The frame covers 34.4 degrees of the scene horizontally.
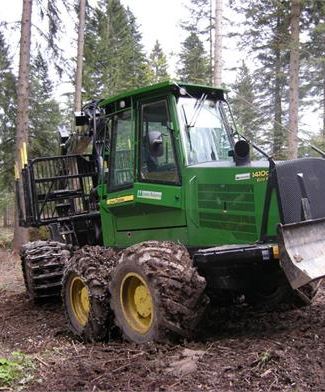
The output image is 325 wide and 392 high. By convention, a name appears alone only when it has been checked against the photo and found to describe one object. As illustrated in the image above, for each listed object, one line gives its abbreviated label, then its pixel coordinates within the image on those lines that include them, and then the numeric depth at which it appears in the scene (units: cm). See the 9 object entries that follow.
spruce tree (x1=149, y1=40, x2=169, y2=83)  3003
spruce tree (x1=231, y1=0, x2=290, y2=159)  1894
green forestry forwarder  555
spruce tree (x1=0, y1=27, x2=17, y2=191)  1975
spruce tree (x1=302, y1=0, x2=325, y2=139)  1911
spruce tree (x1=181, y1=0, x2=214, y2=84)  2522
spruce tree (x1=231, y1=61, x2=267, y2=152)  2849
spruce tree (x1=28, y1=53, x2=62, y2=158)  1967
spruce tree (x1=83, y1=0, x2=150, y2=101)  2452
